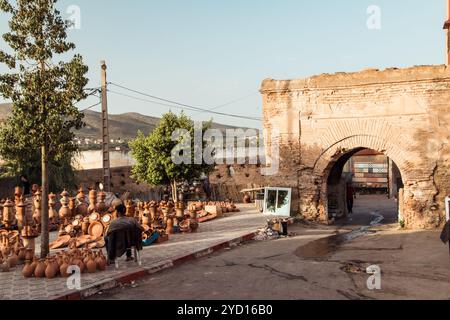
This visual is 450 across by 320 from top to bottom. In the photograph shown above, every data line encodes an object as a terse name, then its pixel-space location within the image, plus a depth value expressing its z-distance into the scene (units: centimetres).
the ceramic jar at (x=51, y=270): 789
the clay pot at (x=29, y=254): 902
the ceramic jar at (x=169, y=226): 1345
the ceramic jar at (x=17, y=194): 1244
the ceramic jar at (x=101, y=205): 1325
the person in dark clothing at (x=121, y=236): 855
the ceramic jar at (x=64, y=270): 796
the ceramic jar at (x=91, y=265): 820
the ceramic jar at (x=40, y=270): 796
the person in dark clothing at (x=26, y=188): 1756
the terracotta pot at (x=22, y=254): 930
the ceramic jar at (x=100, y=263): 836
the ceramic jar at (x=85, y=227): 1191
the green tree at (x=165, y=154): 2072
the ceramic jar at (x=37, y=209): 1269
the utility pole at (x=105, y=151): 1925
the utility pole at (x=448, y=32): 1908
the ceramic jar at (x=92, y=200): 1329
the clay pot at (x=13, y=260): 883
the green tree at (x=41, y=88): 915
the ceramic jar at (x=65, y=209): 1320
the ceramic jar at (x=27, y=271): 800
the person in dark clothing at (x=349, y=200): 2089
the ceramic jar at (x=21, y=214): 1127
